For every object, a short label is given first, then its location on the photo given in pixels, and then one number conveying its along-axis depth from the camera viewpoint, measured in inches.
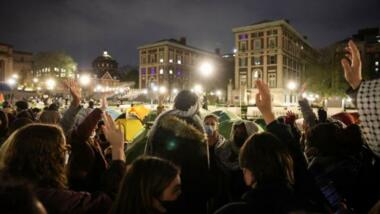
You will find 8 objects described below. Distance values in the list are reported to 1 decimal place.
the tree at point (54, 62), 3125.0
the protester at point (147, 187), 81.3
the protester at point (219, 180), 180.1
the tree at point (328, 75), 2138.3
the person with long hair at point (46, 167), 86.0
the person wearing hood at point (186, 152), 131.5
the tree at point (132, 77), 4134.8
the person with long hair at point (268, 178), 81.0
